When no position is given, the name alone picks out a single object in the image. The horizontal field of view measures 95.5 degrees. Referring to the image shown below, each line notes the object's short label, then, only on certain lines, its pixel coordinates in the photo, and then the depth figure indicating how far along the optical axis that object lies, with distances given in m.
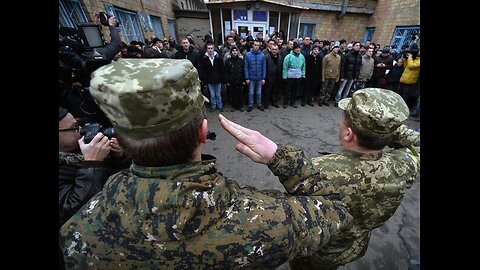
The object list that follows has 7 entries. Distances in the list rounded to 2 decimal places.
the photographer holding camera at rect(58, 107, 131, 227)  1.36
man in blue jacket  5.77
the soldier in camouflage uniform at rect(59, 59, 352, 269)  0.74
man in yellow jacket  5.91
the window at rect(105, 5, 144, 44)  8.04
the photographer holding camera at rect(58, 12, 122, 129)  2.32
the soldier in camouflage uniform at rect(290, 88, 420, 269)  1.29
